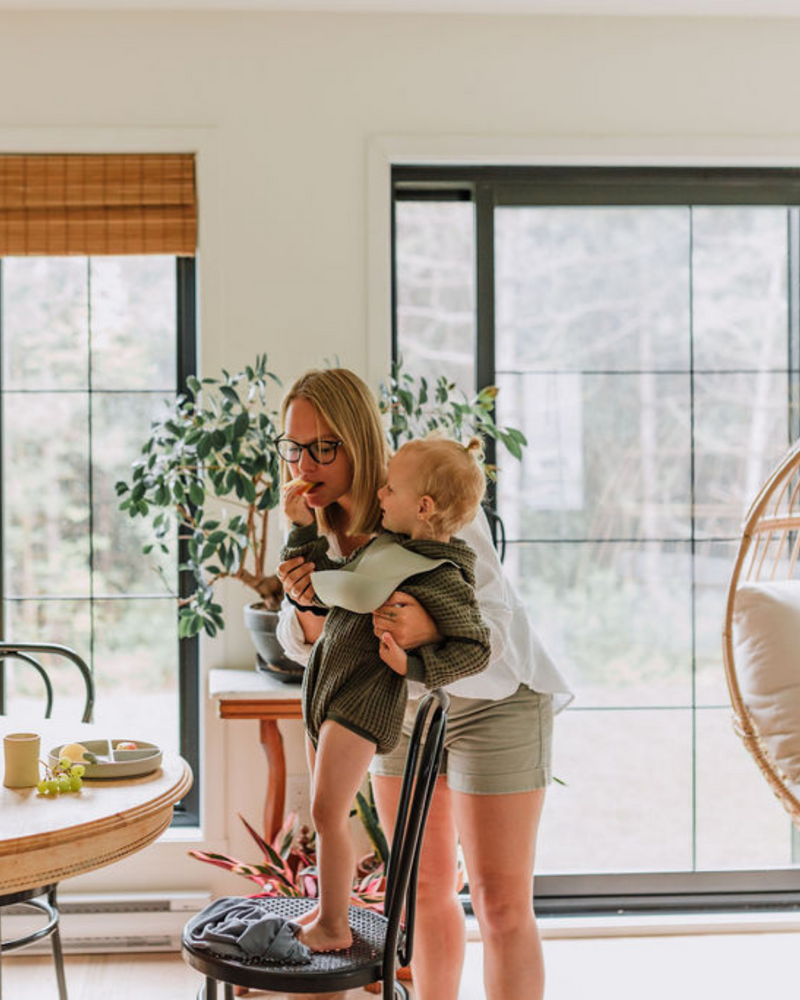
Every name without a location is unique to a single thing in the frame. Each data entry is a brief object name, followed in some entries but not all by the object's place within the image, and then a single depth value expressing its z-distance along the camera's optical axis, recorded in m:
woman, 1.93
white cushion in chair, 2.34
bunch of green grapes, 1.72
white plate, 1.81
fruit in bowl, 1.83
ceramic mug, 1.76
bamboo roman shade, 3.16
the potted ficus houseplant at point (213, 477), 2.78
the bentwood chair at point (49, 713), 2.21
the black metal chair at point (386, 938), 1.59
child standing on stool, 1.73
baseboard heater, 3.08
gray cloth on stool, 1.62
